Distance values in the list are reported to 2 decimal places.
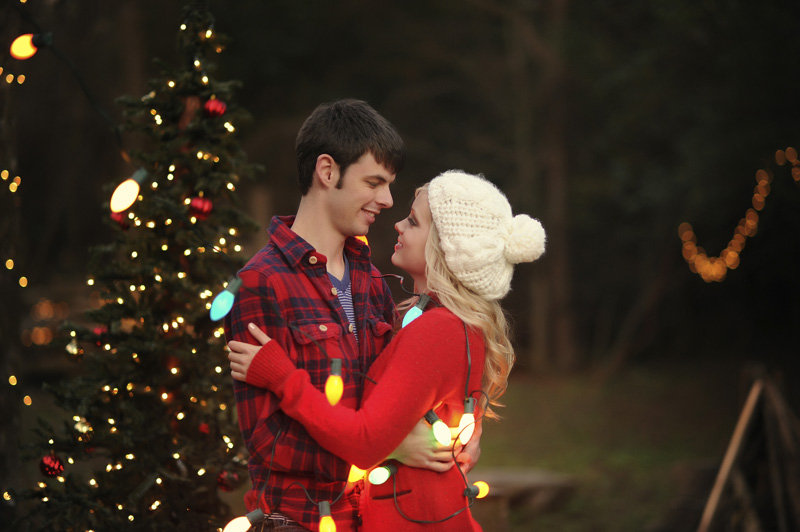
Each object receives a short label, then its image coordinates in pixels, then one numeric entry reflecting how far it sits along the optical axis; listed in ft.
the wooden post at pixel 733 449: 15.46
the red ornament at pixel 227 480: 11.55
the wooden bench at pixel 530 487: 22.65
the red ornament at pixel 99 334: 11.61
